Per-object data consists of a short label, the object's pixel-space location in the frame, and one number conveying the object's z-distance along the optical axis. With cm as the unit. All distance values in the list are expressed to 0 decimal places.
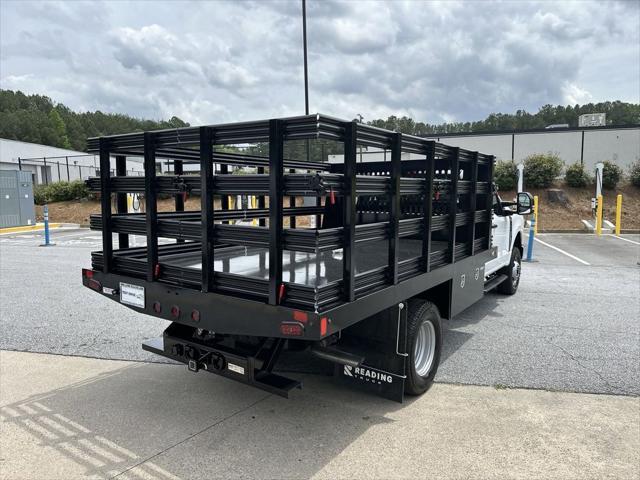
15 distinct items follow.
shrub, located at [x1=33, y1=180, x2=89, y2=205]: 3042
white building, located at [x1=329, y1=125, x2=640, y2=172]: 3047
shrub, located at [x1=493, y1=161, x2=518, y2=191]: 2523
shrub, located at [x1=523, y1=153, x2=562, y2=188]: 2484
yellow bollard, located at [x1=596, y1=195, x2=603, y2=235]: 1766
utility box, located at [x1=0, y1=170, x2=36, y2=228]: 2223
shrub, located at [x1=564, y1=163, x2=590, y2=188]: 2480
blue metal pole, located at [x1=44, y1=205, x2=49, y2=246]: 1543
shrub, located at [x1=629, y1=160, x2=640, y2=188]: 2489
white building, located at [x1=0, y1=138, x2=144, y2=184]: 4275
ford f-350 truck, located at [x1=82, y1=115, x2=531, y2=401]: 285
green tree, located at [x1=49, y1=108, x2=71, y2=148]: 8612
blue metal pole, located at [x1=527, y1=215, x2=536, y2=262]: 1184
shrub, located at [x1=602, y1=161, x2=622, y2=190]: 2450
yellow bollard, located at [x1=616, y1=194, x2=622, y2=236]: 1819
